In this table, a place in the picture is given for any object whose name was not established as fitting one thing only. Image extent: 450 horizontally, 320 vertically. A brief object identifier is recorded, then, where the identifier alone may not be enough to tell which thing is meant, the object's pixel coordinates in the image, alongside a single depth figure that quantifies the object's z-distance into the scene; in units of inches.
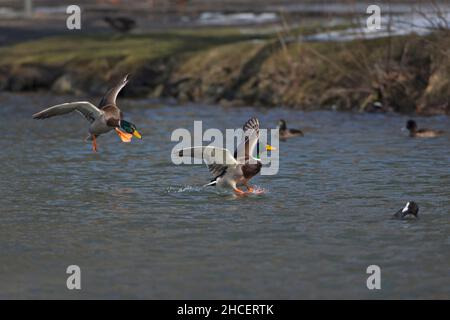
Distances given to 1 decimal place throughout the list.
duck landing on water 674.8
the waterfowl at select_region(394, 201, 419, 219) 588.7
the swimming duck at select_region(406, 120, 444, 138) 949.2
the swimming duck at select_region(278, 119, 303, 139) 975.0
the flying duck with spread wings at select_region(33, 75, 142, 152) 695.7
